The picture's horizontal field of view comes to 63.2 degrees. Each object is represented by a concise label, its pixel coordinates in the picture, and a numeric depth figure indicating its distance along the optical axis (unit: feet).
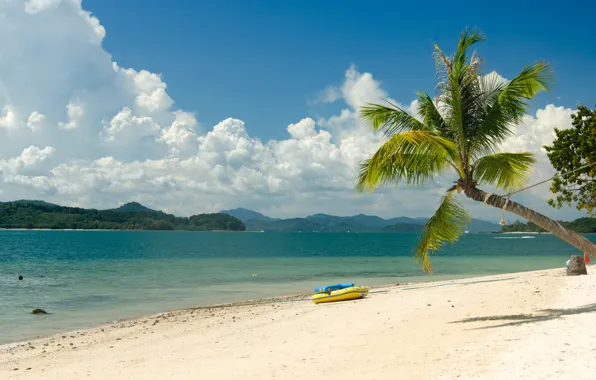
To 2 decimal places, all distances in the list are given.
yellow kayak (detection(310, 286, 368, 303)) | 62.64
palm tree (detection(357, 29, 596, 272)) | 34.42
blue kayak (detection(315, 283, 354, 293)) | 64.23
